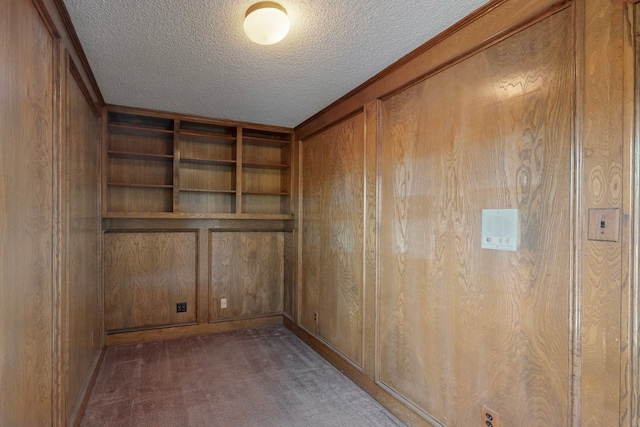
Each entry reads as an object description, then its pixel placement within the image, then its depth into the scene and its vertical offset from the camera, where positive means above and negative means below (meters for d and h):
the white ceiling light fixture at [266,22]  1.61 +0.92
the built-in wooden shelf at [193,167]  3.42 +0.47
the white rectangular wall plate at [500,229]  1.55 -0.08
